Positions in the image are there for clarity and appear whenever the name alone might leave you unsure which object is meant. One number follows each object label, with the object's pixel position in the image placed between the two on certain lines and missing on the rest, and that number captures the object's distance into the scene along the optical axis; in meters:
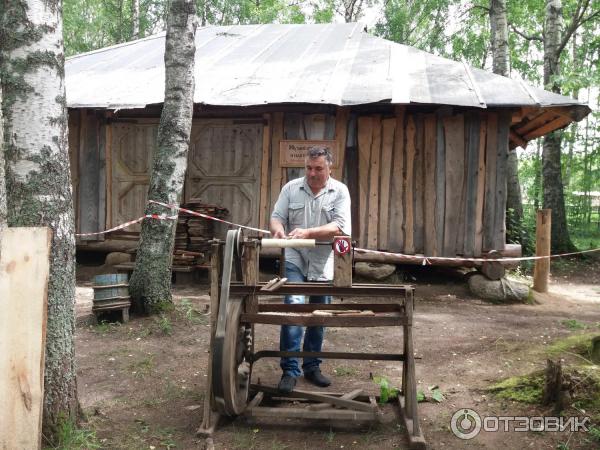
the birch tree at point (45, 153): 2.94
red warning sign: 3.23
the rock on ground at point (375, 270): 8.30
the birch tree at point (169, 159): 6.03
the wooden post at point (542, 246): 8.41
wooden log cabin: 7.92
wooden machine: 3.07
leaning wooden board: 2.20
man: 3.90
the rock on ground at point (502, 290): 7.94
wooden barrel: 5.83
